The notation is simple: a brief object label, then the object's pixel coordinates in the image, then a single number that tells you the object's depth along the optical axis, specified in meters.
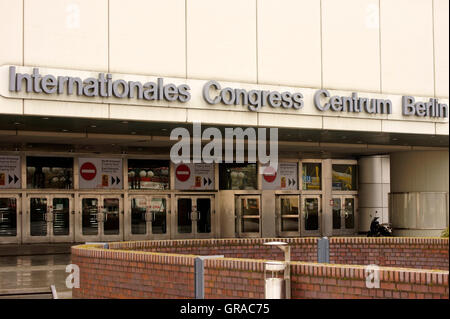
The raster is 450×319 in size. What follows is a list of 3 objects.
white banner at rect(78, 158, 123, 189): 29.17
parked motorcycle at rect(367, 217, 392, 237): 29.39
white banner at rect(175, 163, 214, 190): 31.16
